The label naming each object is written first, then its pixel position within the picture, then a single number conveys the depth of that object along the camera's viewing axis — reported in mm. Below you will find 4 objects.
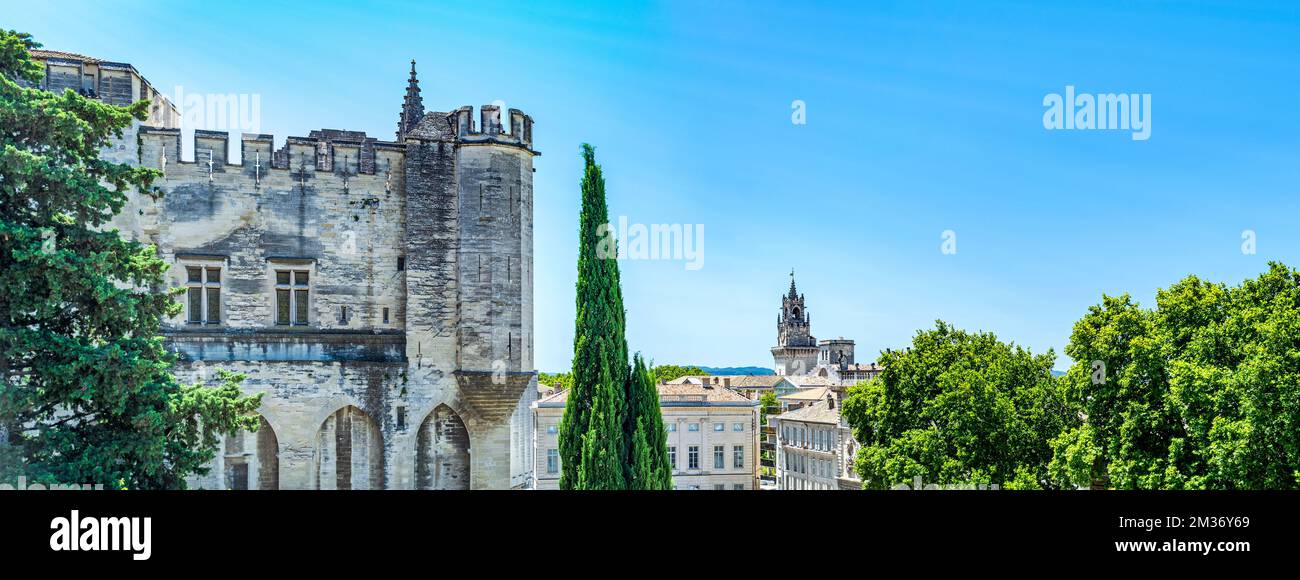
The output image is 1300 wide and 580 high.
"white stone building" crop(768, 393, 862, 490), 68750
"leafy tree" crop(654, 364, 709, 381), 149812
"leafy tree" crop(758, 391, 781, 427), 119100
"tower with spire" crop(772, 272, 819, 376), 184125
